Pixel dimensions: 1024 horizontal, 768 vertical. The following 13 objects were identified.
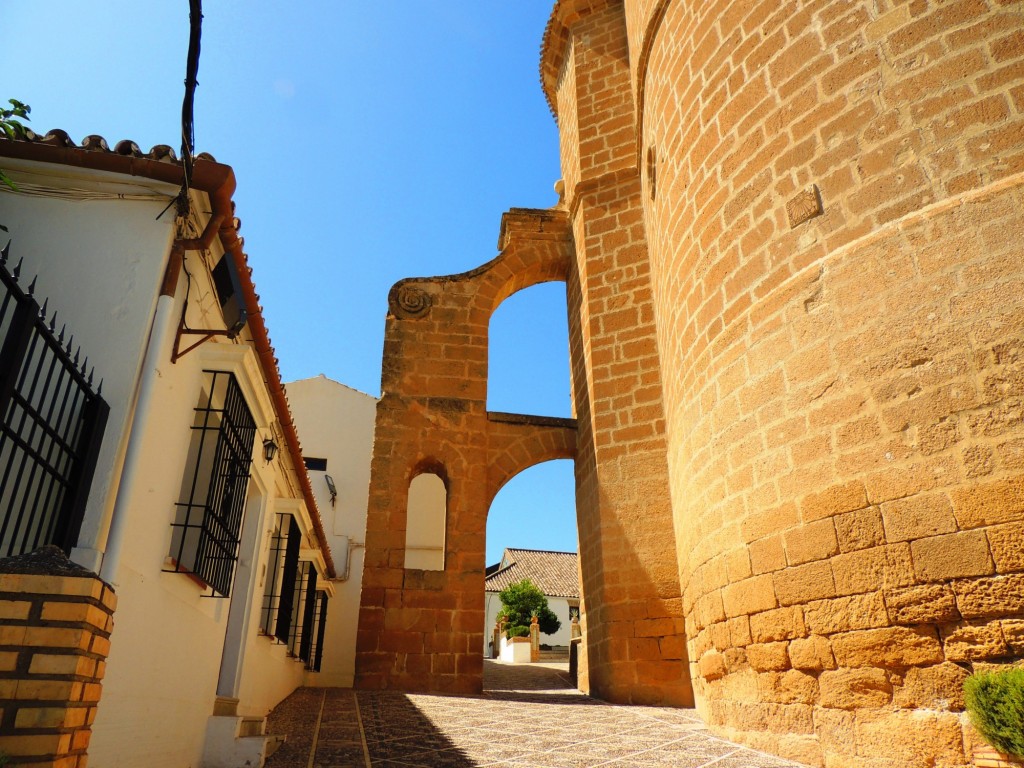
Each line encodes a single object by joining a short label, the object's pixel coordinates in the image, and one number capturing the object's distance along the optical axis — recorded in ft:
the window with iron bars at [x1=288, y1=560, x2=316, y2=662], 29.93
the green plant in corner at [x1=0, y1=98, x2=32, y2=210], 8.27
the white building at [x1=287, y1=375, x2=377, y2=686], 42.91
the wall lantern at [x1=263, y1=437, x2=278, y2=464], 18.20
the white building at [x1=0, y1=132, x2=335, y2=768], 10.87
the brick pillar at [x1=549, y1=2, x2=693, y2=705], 26.96
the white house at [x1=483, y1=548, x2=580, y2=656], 95.91
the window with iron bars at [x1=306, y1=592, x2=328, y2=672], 39.59
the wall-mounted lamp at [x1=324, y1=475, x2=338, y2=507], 47.21
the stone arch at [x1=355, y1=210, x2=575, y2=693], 30.63
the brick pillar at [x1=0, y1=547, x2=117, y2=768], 7.68
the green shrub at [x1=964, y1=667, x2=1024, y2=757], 10.29
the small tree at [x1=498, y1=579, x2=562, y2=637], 80.38
